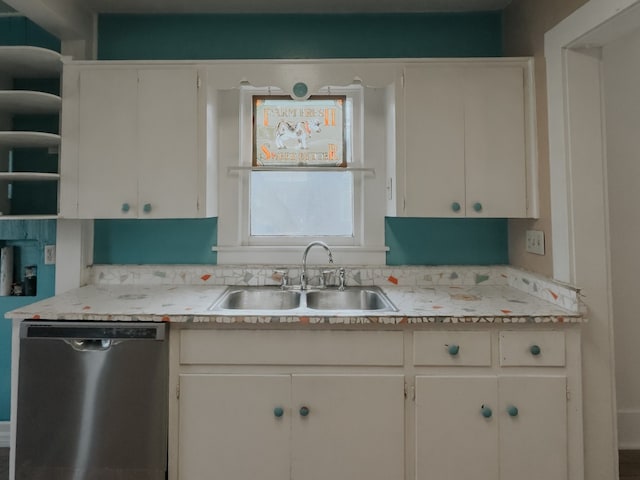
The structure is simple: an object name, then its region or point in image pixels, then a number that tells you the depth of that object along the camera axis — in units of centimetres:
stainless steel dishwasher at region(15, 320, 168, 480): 152
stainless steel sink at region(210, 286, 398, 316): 207
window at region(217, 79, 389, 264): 223
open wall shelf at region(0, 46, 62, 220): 196
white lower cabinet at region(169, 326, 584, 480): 151
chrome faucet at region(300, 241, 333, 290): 204
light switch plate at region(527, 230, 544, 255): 186
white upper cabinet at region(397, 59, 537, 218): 190
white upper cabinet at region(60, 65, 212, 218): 192
